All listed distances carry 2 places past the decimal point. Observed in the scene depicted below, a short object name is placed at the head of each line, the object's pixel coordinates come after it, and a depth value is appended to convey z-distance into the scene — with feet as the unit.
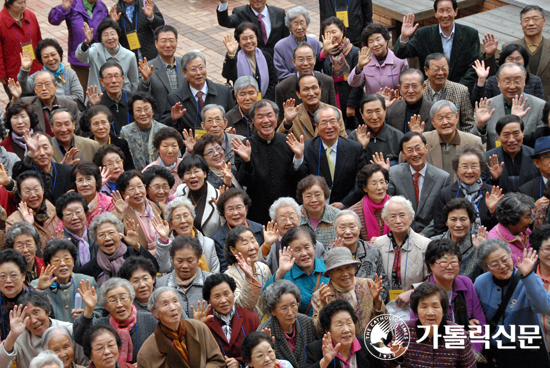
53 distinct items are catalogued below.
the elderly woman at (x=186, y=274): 21.63
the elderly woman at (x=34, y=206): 24.23
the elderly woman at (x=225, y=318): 20.45
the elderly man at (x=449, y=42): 32.42
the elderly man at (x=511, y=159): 25.98
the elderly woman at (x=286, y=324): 20.08
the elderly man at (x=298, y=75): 30.40
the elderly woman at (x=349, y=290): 21.09
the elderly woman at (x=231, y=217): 24.22
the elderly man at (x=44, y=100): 29.22
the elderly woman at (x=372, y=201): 24.66
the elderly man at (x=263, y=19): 34.42
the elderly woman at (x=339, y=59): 31.96
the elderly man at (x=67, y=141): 27.66
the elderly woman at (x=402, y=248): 22.71
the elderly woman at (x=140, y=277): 21.26
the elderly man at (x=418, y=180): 25.50
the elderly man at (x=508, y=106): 28.17
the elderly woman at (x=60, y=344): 19.76
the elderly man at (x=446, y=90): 29.41
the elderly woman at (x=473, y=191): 24.53
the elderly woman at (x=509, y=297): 20.66
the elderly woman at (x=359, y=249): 22.57
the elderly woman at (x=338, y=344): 19.44
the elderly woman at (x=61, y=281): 21.79
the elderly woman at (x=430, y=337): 19.56
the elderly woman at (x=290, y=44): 32.63
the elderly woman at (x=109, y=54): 31.96
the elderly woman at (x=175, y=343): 19.27
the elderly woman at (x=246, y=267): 21.26
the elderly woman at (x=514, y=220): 22.77
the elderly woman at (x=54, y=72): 30.83
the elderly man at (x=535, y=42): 31.55
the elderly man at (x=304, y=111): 28.68
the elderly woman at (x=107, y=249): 22.59
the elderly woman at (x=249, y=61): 31.81
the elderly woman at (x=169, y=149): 27.02
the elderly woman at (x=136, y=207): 24.54
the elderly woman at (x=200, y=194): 25.31
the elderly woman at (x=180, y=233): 23.44
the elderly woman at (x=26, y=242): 22.54
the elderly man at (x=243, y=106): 29.17
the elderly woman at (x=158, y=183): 25.44
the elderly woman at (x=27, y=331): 19.97
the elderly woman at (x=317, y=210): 24.40
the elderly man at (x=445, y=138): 26.89
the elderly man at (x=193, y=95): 30.17
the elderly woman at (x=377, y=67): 30.96
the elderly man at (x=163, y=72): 31.22
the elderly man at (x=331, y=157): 26.89
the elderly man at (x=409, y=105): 28.58
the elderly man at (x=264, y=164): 26.91
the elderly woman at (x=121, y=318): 20.12
